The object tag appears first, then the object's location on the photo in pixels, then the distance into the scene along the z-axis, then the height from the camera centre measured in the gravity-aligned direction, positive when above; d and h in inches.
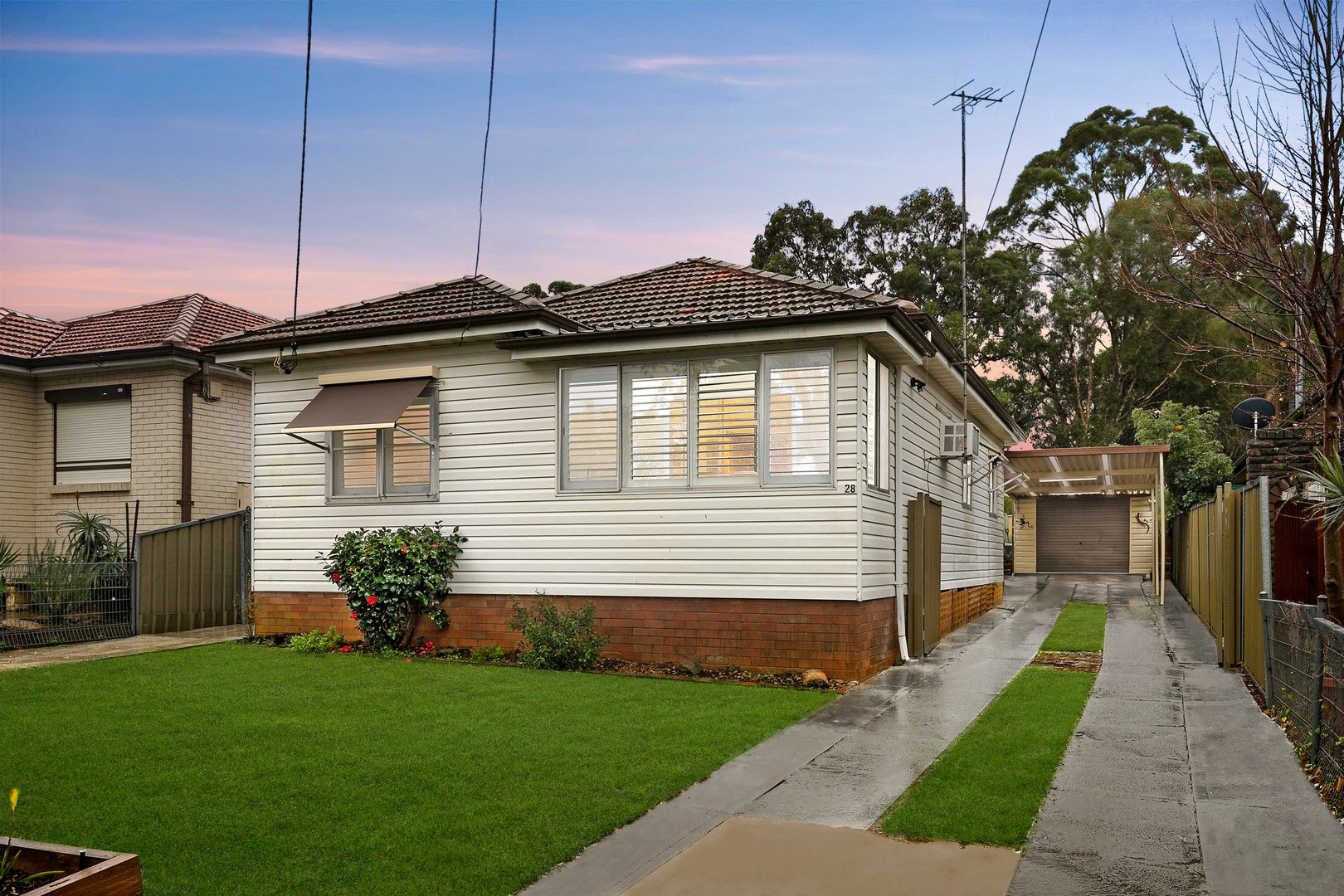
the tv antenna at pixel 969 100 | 594.9 +228.9
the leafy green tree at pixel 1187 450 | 1152.8 +76.5
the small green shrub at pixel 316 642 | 527.8 -64.9
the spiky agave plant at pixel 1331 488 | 336.2 +10.0
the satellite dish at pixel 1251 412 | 631.8 +61.8
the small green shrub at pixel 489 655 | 500.7 -66.3
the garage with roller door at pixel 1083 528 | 1201.0 -12.7
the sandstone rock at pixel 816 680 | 434.6 -66.4
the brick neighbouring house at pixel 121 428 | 719.1 +54.1
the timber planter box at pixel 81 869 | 152.6 -52.9
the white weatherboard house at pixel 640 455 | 452.8 +25.9
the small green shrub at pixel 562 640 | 470.3 -55.8
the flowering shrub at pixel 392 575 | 507.8 -30.5
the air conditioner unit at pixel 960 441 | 619.2 +43.2
